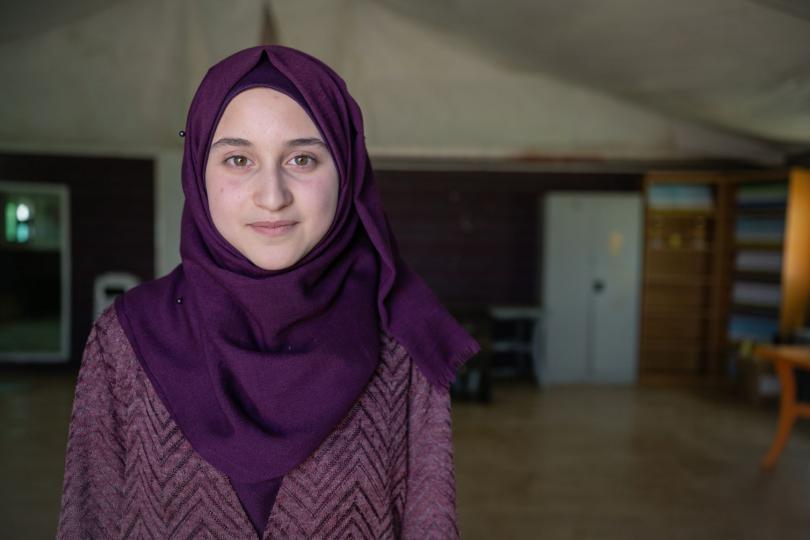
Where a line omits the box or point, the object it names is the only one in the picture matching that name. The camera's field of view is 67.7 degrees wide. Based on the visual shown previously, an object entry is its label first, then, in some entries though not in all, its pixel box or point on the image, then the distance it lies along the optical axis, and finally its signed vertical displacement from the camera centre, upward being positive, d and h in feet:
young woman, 3.12 -0.67
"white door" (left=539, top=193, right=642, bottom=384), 20.10 -1.05
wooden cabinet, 18.12 -0.42
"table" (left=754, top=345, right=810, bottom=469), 13.10 -3.24
